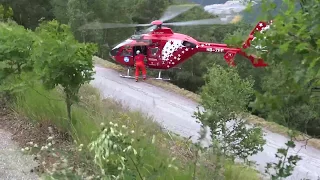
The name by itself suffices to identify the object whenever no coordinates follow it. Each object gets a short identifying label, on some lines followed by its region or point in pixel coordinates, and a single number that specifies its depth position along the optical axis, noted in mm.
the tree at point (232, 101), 5475
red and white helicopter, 14099
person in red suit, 15086
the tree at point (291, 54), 1935
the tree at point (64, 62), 4664
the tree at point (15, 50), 5461
